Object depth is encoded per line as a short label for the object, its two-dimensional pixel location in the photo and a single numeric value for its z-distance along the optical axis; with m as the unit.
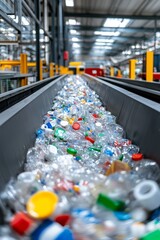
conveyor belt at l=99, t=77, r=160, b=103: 2.19
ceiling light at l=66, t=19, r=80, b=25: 16.11
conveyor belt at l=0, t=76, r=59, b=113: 1.87
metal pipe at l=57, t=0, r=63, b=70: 10.91
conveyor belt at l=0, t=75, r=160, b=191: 1.24
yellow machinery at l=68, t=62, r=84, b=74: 14.36
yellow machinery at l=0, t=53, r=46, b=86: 7.27
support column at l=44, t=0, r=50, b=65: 9.31
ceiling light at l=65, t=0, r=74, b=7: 12.72
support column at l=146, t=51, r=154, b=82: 6.19
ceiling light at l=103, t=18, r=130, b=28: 14.78
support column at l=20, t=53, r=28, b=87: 7.27
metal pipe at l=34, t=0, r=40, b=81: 5.52
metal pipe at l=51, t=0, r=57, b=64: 9.37
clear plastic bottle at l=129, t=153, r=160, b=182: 1.24
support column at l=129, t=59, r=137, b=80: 7.79
